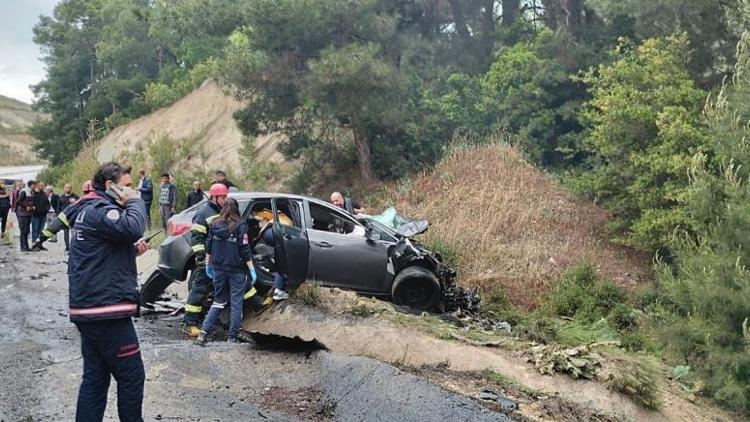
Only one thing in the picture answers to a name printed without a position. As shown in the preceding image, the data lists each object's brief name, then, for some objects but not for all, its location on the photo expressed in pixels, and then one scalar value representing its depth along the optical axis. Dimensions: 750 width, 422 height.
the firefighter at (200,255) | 7.91
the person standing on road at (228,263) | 7.57
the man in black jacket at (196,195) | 14.91
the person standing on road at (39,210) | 15.52
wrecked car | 9.05
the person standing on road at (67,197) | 15.25
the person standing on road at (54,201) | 18.94
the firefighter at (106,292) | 4.38
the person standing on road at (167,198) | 16.97
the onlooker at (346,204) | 11.69
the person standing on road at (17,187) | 17.92
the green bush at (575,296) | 12.95
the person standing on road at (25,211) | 15.35
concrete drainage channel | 5.89
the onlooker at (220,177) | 10.11
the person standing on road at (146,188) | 17.64
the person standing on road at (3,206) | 17.08
